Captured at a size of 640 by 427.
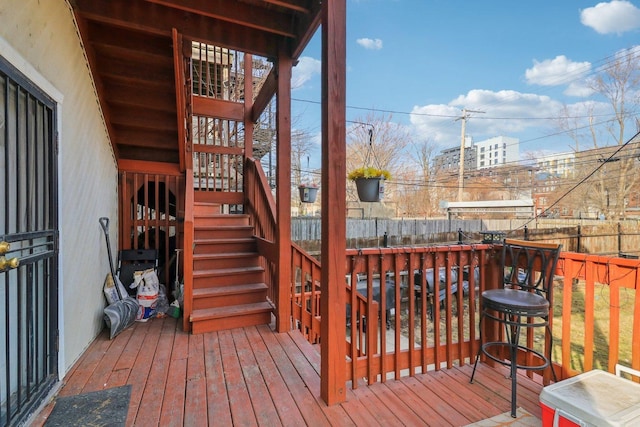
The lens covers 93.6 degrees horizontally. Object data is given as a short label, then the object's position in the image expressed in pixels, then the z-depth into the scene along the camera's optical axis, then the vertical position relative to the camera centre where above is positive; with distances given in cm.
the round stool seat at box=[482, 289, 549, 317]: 173 -56
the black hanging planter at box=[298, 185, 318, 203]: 435 +25
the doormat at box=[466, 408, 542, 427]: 167 -120
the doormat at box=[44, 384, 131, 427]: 170 -120
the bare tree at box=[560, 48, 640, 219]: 1291 +361
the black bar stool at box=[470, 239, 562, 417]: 177 -56
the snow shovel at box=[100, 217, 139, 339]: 288 -99
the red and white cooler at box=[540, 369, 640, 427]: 124 -85
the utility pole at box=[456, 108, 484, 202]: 1645 +344
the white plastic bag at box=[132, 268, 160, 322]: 338 -94
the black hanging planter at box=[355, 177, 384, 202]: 283 +21
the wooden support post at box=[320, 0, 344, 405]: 182 +7
